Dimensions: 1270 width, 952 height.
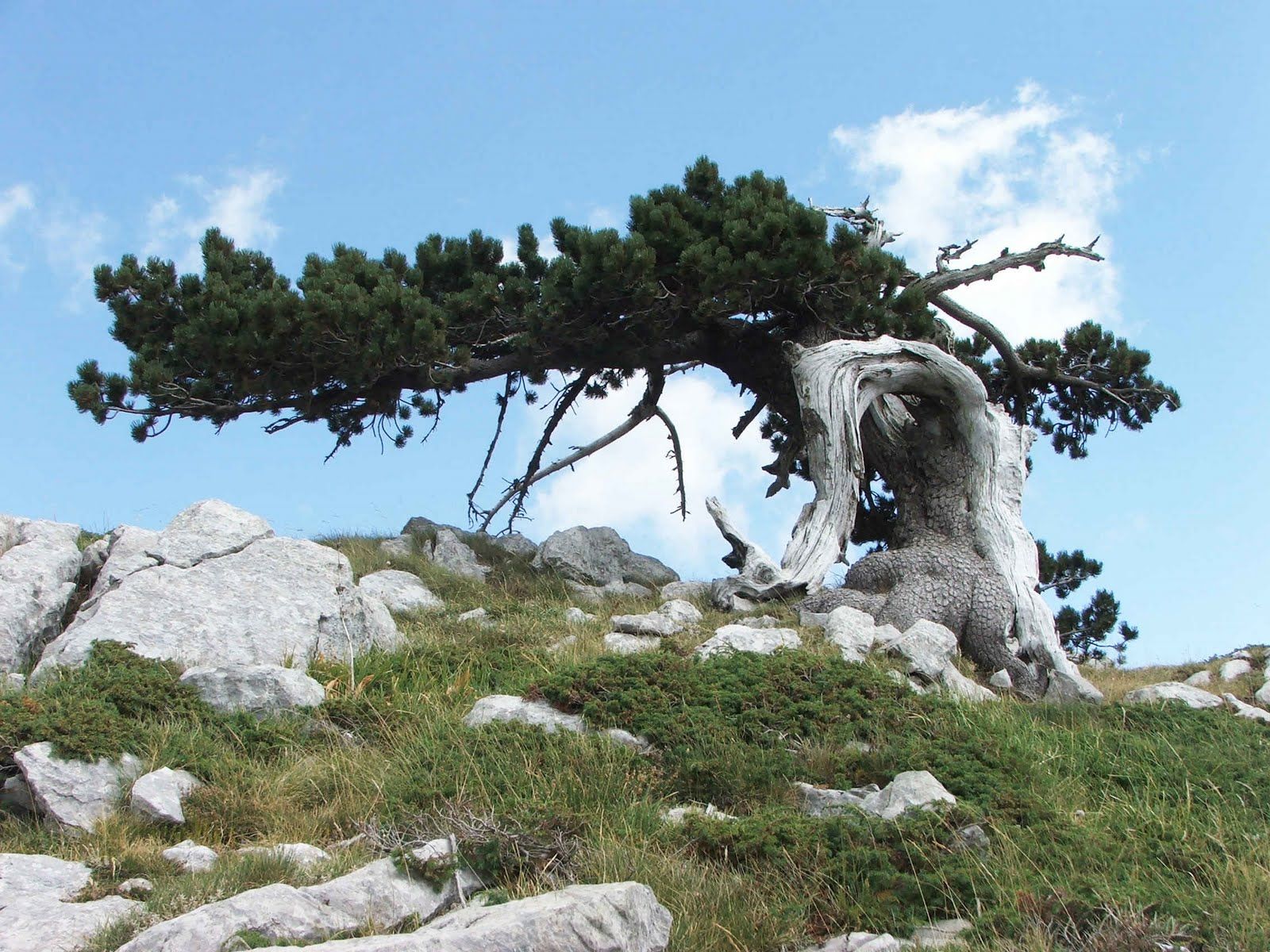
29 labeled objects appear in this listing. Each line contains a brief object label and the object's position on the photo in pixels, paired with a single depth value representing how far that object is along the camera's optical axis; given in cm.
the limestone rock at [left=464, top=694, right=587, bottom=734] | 720
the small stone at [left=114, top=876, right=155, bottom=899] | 532
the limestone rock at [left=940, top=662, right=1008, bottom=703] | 986
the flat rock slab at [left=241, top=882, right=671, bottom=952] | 407
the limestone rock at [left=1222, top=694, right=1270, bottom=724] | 917
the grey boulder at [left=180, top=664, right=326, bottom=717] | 775
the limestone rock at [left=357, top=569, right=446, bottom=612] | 1189
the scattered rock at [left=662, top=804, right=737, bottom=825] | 587
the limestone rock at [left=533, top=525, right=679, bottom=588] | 1454
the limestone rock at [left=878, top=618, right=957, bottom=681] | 1003
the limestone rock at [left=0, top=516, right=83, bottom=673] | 939
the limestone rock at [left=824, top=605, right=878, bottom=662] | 1019
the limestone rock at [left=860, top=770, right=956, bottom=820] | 577
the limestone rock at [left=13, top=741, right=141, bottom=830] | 643
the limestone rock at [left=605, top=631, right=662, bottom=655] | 980
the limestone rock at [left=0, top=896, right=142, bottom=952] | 480
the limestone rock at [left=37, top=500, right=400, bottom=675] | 891
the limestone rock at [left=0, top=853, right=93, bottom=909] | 531
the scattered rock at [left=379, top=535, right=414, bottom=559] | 1408
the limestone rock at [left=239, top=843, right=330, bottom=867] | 546
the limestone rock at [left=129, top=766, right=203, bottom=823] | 628
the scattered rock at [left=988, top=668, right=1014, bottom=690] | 1156
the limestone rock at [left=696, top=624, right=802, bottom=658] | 905
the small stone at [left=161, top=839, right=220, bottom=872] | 563
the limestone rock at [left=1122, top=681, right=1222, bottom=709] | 970
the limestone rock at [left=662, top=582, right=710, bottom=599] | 1339
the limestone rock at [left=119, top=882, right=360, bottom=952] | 445
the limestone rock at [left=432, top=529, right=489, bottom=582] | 1411
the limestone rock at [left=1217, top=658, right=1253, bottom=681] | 1308
